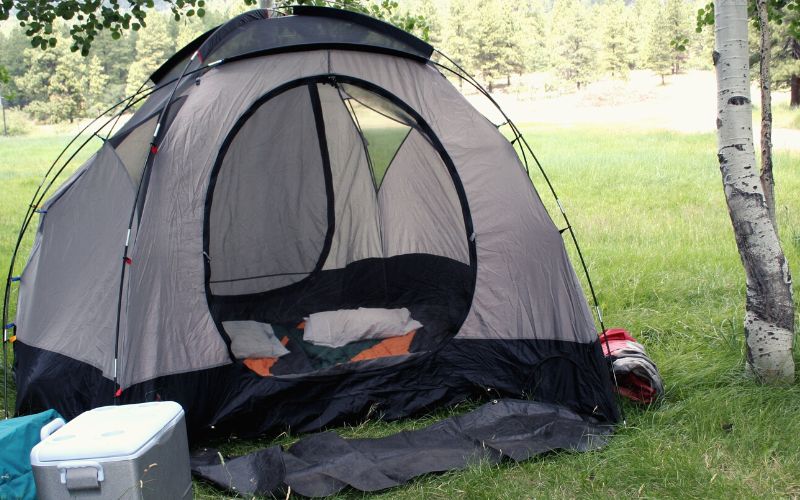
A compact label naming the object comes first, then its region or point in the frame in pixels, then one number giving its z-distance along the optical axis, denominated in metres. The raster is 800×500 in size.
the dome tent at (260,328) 3.20
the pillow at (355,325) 4.24
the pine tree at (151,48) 49.00
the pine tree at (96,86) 45.97
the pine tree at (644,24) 44.38
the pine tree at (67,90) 45.09
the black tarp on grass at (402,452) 2.82
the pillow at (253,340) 4.02
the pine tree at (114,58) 51.53
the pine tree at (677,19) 43.47
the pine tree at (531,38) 47.41
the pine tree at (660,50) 42.06
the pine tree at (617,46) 44.56
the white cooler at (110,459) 2.12
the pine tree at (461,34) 44.59
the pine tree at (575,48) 45.81
